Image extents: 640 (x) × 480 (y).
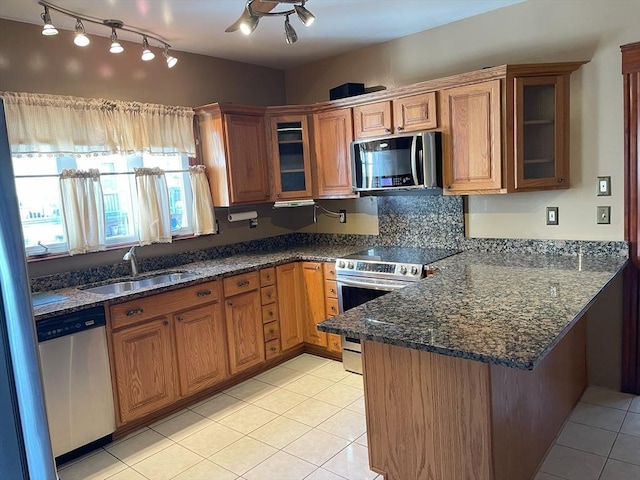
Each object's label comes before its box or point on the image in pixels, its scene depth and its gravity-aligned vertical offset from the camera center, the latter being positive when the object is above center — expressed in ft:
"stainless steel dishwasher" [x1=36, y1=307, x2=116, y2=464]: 8.43 -3.30
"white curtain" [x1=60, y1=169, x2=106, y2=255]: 10.40 -0.15
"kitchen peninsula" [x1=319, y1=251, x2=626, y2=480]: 5.87 -2.67
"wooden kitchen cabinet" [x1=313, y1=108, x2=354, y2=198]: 12.82 +0.94
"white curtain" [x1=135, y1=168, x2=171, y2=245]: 11.66 -0.21
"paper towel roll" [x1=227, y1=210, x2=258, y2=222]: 13.67 -0.69
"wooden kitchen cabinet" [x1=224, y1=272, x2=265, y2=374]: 11.64 -3.28
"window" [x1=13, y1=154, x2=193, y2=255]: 10.03 +0.18
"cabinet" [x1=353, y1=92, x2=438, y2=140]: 11.17 +1.64
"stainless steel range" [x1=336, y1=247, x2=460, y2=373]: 10.96 -2.18
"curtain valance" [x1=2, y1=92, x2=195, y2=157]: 9.63 +1.74
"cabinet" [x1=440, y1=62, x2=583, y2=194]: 9.89 +1.04
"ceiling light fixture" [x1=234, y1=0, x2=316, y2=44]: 7.37 +2.76
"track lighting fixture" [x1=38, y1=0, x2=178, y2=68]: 8.67 +3.71
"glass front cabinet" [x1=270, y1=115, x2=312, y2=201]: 13.44 +0.93
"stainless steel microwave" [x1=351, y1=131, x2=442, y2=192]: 10.98 +0.48
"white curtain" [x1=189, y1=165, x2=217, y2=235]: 12.72 -0.20
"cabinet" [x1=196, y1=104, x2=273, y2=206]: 12.53 +1.15
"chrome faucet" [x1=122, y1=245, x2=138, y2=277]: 11.16 -1.39
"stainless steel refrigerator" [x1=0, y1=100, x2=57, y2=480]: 3.03 -0.97
